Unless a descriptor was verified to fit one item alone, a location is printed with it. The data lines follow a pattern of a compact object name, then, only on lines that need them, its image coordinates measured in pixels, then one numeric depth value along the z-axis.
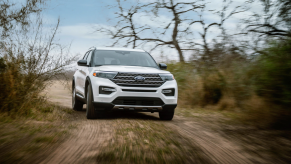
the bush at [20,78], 6.66
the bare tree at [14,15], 7.43
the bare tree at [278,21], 6.25
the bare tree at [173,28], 16.05
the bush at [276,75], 5.64
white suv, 6.67
